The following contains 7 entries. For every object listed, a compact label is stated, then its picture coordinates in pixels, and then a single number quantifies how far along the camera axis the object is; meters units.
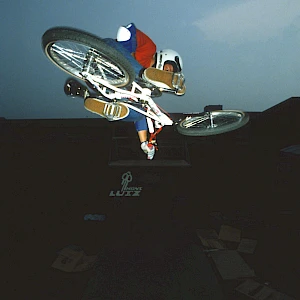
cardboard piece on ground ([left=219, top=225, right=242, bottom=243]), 4.62
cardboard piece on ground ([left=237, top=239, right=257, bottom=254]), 4.39
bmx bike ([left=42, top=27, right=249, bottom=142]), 1.36
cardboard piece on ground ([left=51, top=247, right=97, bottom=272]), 4.07
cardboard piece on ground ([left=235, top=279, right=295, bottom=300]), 3.31
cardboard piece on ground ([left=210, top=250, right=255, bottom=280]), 3.79
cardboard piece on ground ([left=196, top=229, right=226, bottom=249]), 4.44
